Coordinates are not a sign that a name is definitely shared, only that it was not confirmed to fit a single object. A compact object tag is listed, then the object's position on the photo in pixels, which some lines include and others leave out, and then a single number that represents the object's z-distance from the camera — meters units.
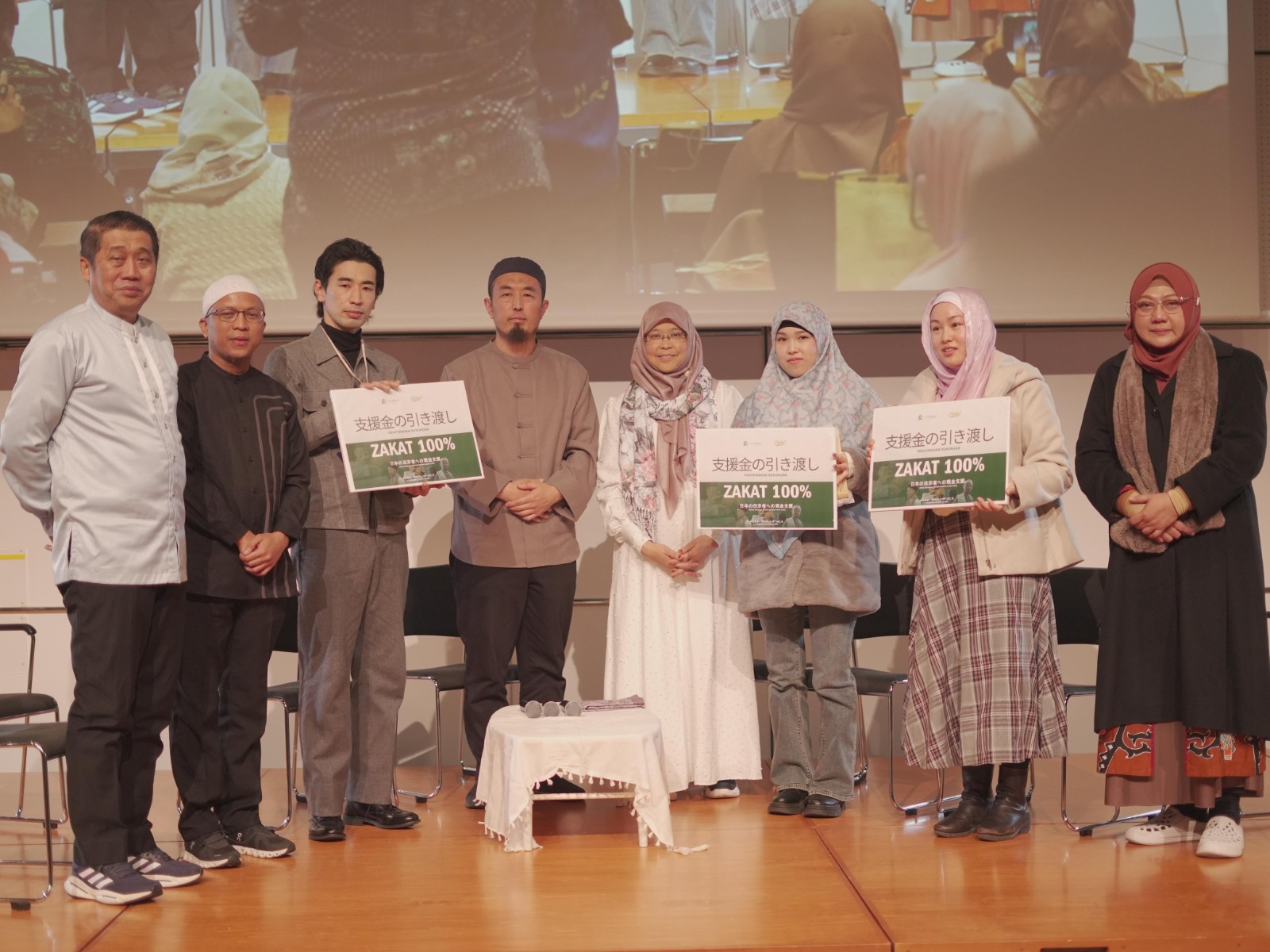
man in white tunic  3.18
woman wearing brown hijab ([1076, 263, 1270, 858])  3.47
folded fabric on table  4.00
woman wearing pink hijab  3.63
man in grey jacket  3.84
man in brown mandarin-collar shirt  4.16
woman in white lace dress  4.29
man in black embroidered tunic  3.51
